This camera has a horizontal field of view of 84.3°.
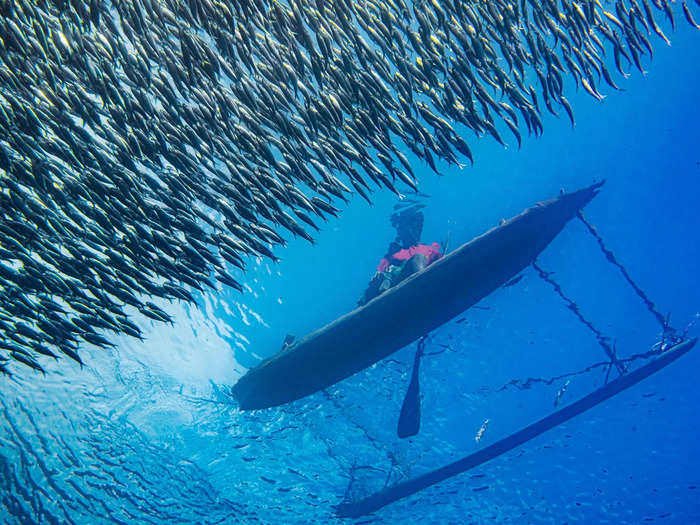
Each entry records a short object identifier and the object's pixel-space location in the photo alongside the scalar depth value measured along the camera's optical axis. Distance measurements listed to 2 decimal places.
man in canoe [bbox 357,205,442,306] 10.02
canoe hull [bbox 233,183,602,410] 8.97
